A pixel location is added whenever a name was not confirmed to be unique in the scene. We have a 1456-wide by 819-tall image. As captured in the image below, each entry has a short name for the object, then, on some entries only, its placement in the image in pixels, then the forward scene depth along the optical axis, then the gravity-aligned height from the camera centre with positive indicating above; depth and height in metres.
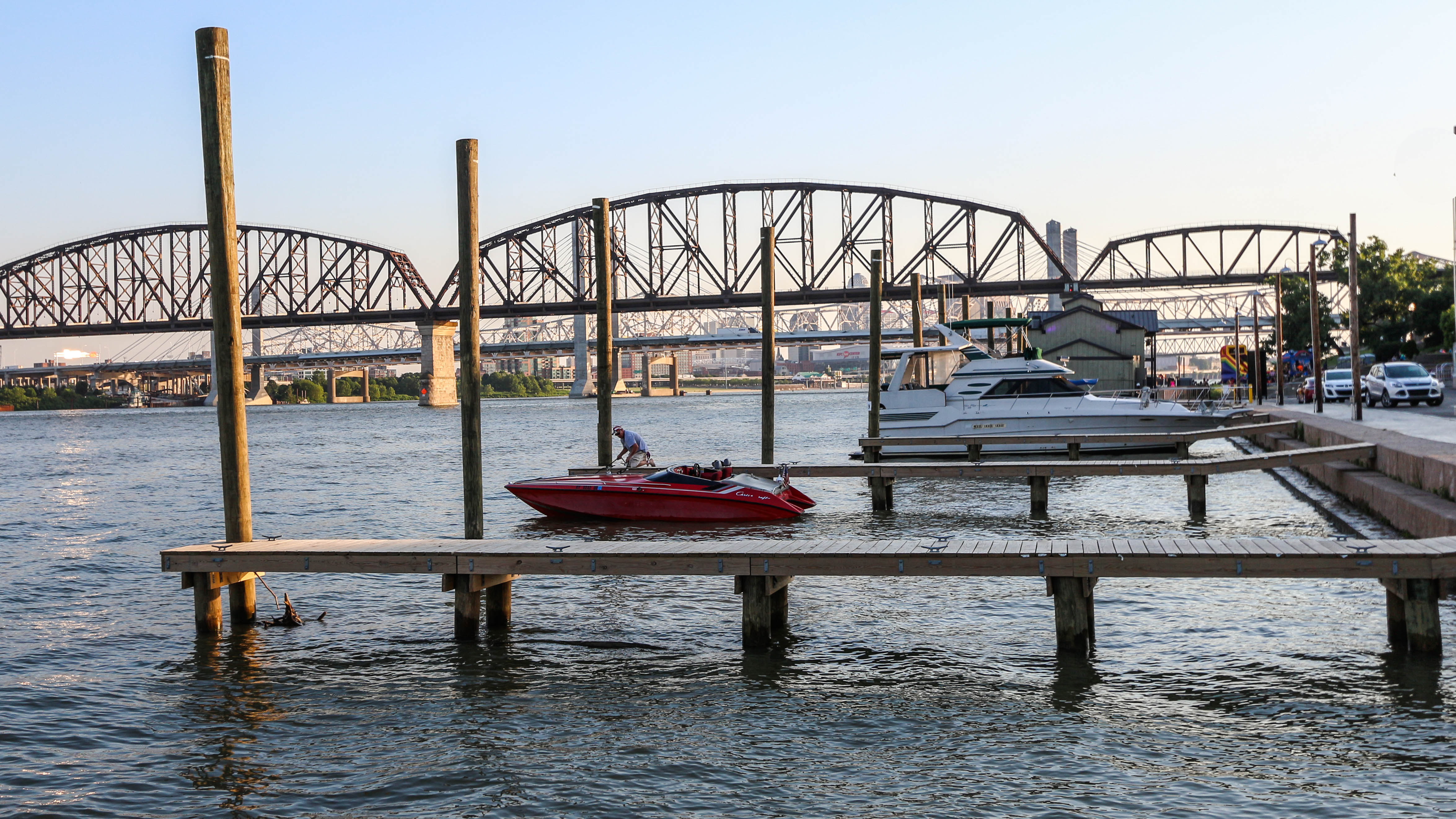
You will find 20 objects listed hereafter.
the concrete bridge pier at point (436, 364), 163.12 +3.69
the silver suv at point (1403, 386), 44.09 -0.68
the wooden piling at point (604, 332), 27.17 +1.22
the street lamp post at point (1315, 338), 41.56 +1.11
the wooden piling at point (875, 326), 36.97 +1.63
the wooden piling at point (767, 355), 32.72 +0.76
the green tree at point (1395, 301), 69.88 +3.80
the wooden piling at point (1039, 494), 25.98 -2.49
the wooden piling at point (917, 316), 48.91 +2.59
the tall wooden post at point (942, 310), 53.06 +3.05
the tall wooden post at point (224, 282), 13.84 +1.31
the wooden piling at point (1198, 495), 25.06 -2.50
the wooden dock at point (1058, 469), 24.31 -1.90
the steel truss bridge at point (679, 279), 168.25 +16.26
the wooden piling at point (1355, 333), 34.56 +1.04
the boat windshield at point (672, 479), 23.42 -1.77
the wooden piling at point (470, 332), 17.98 +0.87
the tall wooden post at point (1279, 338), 57.06 +1.58
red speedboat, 23.38 -2.14
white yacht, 37.75 -0.99
